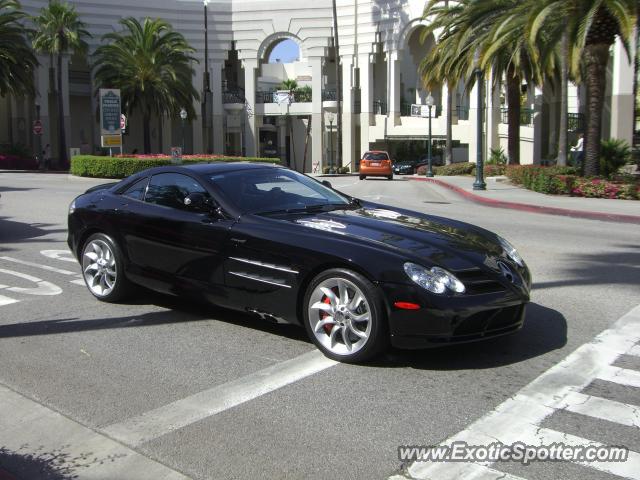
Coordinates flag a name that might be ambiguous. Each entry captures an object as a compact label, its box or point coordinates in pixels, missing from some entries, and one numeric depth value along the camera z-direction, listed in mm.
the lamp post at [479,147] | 24266
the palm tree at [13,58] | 41250
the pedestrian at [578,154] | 26930
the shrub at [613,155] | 23938
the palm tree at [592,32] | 18353
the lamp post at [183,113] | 46206
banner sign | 32531
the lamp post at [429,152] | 40312
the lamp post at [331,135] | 53562
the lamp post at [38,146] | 48406
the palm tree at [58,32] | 45562
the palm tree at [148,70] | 44469
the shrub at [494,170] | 34438
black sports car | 4906
